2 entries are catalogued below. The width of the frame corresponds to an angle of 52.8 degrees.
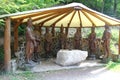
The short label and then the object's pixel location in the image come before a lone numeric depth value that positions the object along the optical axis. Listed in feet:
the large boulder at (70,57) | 17.11
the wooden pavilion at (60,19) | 14.67
